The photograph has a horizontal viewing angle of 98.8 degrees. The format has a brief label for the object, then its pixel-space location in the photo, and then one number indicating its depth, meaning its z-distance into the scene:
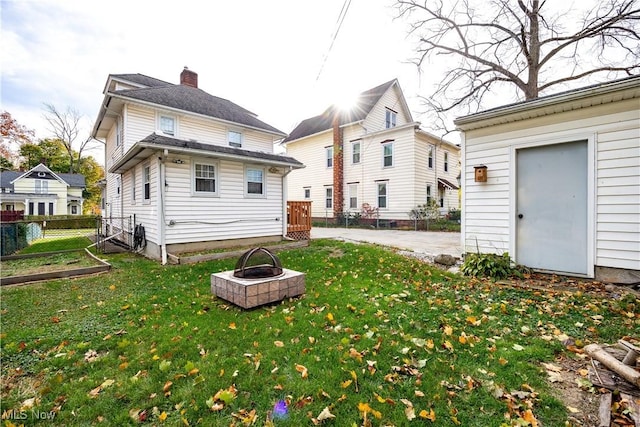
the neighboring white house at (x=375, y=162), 16.69
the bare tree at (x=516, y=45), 10.99
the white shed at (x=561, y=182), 4.61
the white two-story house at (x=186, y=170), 7.92
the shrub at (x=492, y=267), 5.45
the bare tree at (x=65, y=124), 30.94
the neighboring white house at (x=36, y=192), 30.09
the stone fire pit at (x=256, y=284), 3.96
